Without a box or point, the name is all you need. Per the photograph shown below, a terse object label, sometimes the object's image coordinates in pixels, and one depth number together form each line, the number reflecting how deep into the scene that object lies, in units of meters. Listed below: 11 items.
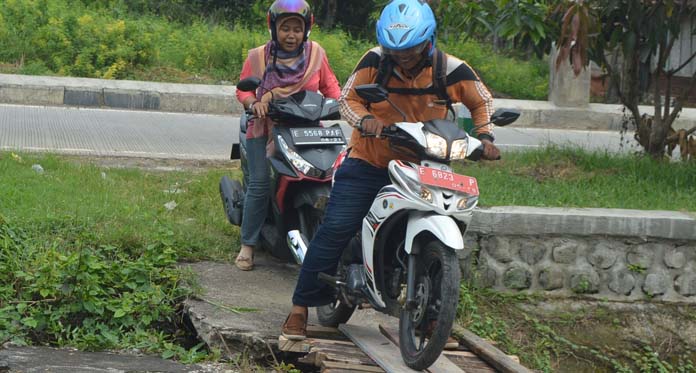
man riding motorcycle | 9.21
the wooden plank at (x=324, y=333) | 10.29
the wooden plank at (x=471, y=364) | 9.64
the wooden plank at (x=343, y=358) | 9.35
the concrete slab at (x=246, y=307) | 9.97
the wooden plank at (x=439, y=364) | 9.16
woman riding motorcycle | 11.56
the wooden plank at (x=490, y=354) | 9.48
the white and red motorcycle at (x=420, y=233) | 8.49
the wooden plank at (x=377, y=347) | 9.10
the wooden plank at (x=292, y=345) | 9.68
